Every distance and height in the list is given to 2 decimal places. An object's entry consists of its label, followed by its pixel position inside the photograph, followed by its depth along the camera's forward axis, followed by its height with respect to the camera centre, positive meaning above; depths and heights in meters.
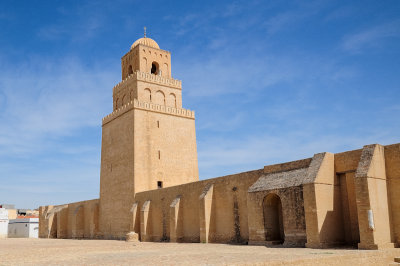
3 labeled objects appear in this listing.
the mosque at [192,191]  13.74 +0.82
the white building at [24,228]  42.41 -1.24
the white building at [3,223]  43.88 -0.66
